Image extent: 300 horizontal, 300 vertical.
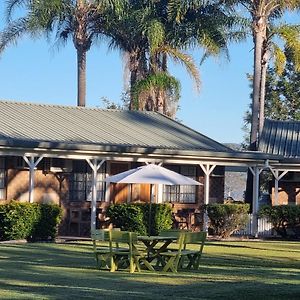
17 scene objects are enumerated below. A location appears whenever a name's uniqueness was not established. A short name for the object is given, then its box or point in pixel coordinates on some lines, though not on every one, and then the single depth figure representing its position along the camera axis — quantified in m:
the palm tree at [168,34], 38.16
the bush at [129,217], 28.31
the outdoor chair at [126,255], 17.38
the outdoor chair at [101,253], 17.81
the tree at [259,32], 37.66
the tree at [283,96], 51.56
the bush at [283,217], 31.19
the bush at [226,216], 30.25
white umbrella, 21.03
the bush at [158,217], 28.52
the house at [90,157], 27.86
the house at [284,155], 33.31
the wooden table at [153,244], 18.06
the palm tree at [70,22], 38.06
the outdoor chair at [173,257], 17.52
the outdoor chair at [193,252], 17.95
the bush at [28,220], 26.16
